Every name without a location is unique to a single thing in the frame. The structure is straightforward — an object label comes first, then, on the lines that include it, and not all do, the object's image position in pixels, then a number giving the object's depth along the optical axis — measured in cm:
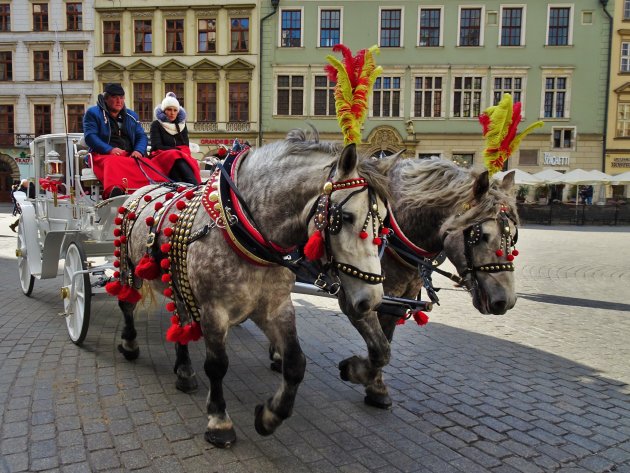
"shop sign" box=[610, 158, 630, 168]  2800
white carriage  482
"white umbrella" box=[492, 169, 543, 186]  2233
